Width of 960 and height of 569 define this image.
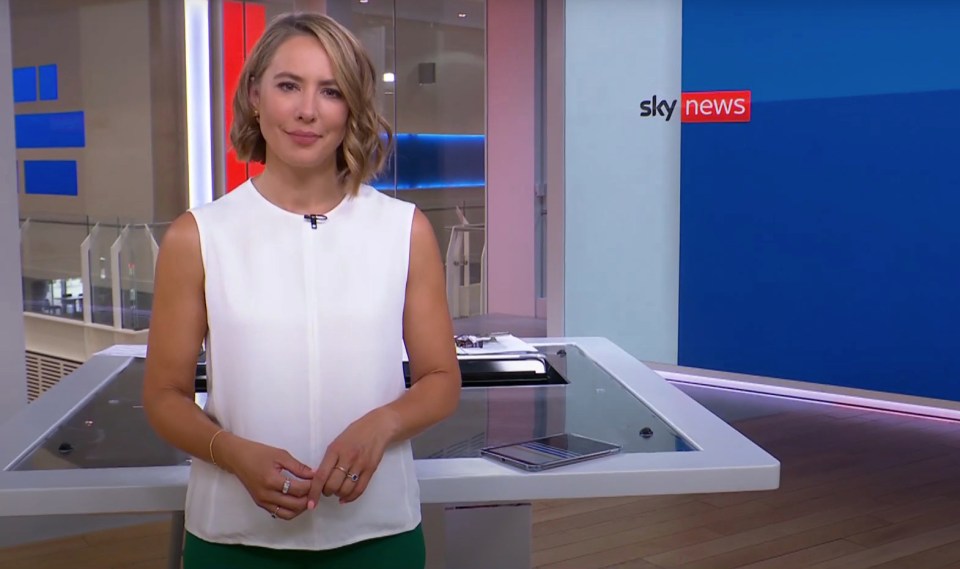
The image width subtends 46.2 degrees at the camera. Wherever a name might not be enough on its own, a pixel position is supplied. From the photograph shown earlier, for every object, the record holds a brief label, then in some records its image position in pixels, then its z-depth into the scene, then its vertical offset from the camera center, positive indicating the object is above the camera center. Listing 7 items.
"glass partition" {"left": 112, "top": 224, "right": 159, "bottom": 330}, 7.64 -0.31
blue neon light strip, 9.74 +0.55
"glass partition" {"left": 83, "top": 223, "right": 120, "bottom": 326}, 7.52 -0.37
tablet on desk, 1.63 -0.34
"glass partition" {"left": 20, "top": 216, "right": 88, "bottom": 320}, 7.29 -0.29
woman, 1.30 -0.11
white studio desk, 1.56 -0.35
